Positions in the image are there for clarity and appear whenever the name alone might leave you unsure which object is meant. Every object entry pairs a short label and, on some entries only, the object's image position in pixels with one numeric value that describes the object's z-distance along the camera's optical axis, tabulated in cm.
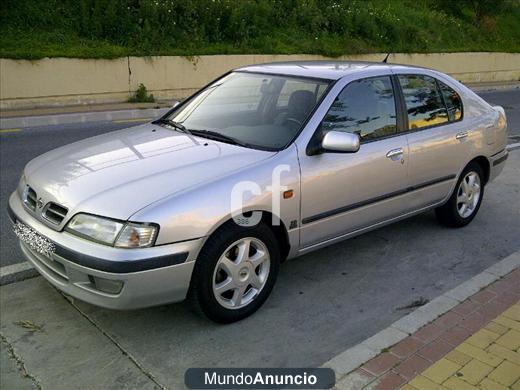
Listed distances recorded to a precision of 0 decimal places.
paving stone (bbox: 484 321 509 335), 330
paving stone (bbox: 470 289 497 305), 370
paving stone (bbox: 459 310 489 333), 335
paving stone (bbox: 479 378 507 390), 278
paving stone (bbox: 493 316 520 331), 335
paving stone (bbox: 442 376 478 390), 277
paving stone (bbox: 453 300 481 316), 354
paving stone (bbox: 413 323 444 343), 323
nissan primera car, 301
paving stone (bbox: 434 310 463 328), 340
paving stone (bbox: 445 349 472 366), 299
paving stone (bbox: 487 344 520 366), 302
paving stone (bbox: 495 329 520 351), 314
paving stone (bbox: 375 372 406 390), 276
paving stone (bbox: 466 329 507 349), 316
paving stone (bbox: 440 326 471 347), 320
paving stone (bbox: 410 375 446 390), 276
